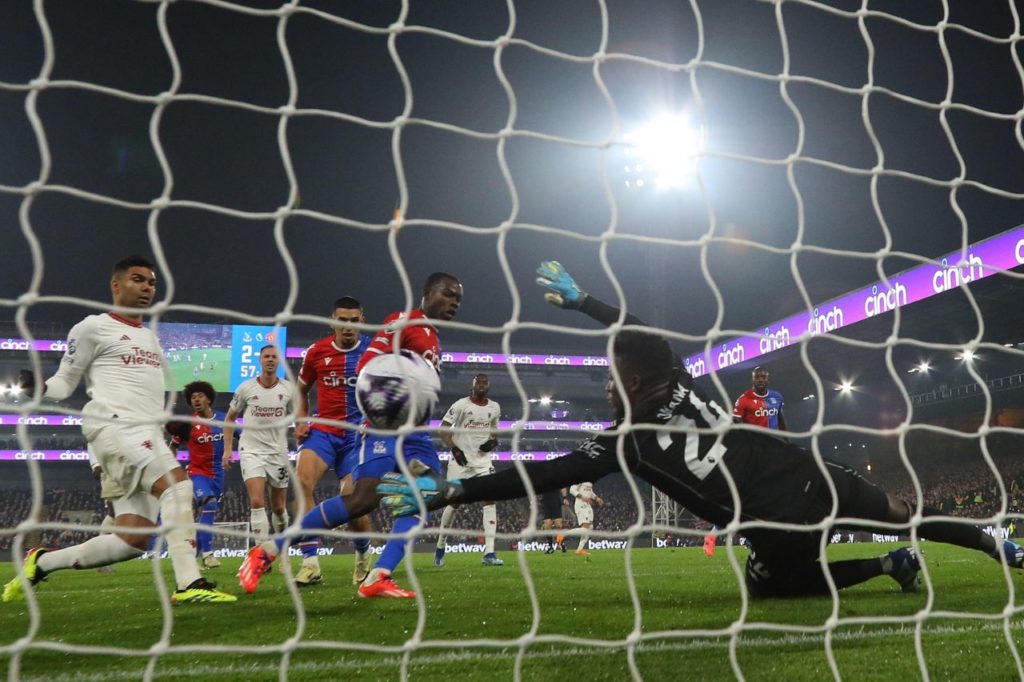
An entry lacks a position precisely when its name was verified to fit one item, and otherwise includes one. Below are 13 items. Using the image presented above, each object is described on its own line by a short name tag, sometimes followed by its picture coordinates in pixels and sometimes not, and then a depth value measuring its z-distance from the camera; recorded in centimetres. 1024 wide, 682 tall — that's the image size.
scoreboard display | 2398
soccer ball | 300
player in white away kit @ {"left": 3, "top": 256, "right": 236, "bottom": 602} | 373
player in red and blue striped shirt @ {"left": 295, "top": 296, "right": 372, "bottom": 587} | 525
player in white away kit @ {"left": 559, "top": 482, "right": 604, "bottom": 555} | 1244
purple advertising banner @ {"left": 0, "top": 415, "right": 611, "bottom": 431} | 3248
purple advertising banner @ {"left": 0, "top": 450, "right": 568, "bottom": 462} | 3291
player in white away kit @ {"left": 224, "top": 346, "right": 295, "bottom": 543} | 730
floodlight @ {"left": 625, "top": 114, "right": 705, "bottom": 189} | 2105
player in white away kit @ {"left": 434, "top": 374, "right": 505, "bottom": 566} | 837
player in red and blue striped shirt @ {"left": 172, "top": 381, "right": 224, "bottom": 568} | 794
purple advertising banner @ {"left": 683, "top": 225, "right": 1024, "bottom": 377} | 1382
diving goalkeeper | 343
